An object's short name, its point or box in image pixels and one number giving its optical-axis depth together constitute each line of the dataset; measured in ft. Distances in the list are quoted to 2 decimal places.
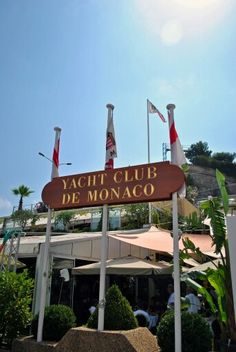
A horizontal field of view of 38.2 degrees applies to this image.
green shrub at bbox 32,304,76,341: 24.31
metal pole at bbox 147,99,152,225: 64.49
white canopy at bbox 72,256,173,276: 33.30
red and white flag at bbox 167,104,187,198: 21.89
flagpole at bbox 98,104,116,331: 21.35
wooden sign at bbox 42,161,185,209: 21.31
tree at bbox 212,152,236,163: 277.64
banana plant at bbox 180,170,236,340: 19.31
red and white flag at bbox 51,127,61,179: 27.27
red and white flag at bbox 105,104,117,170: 25.20
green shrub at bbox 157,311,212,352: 18.71
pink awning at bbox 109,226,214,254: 38.98
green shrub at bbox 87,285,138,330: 21.98
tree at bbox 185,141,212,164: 290.35
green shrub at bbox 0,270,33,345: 27.14
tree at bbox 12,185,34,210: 135.54
